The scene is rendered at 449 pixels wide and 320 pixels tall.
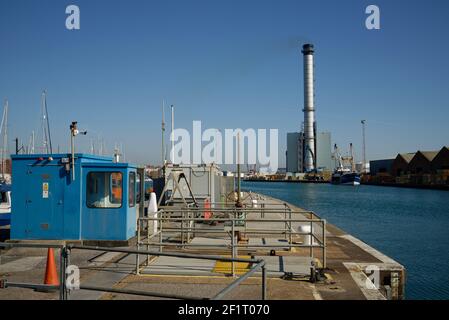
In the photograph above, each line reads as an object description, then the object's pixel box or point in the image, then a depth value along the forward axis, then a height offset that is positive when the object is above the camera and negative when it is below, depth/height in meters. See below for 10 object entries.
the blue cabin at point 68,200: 12.29 -0.75
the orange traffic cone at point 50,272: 8.32 -1.82
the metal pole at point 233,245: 9.71 -1.58
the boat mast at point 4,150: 52.52 +2.57
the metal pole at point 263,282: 5.60 -1.42
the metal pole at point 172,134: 28.92 +2.41
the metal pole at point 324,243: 9.81 -1.59
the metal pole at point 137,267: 8.98 -1.93
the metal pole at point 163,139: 25.07 +1.76
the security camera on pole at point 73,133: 12.06 +1.03
